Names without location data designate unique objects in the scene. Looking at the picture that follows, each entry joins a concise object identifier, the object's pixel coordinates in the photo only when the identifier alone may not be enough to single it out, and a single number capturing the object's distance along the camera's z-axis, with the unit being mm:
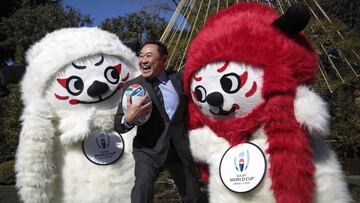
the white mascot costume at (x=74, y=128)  3850
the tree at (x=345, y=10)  10211
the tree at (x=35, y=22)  16406
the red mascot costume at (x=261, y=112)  3154
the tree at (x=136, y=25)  14212
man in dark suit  3594
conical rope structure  6348
